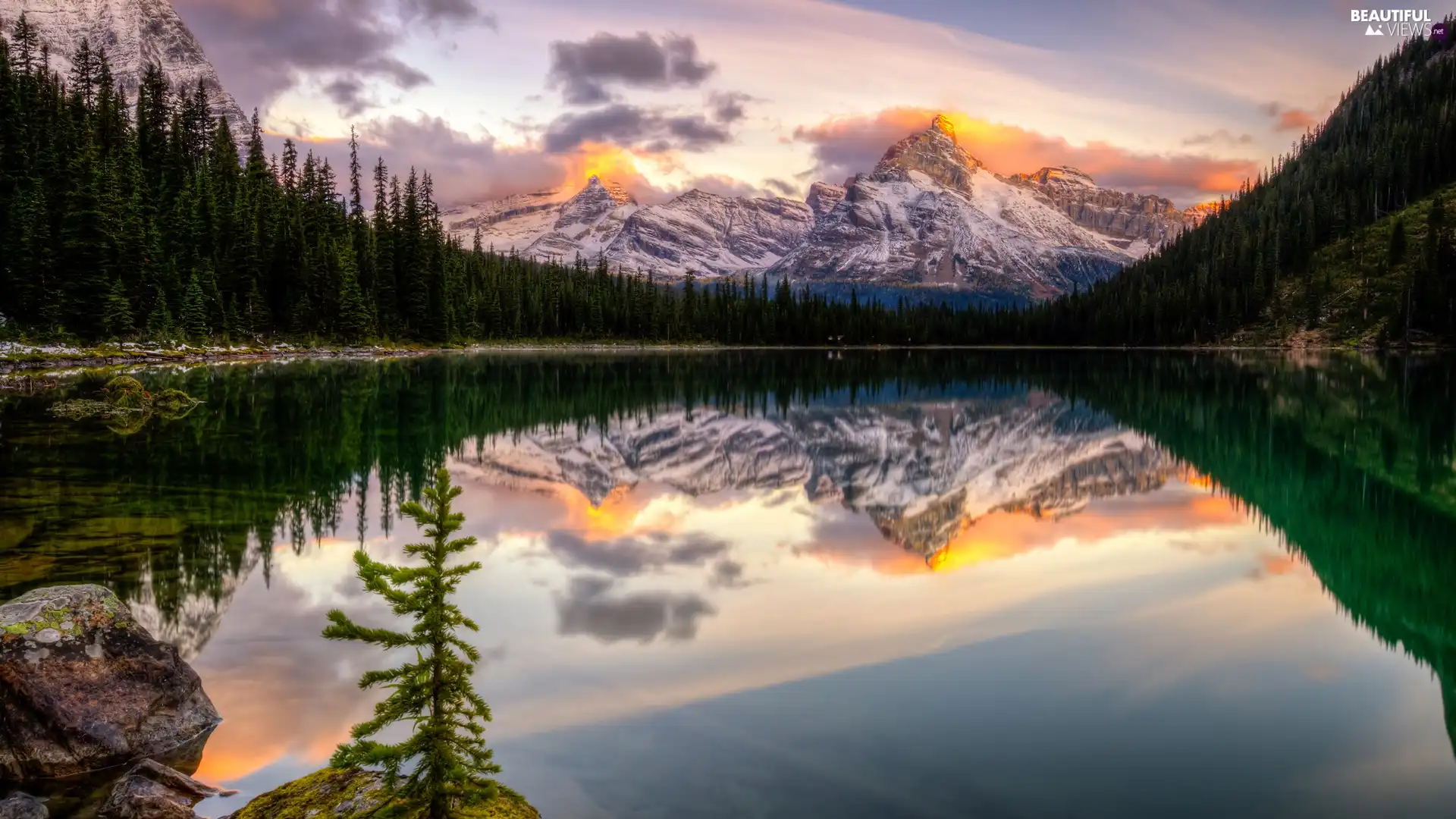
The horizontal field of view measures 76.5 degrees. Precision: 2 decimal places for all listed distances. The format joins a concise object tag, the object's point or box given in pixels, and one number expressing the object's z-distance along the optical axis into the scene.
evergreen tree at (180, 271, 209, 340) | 85.75
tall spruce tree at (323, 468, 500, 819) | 7.99
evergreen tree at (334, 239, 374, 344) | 109.69
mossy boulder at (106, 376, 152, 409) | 41.50
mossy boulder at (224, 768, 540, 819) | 8.35
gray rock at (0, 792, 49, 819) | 8.57
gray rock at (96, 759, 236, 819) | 8.78
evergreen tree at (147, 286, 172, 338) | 80.25
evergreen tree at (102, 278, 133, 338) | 74.31
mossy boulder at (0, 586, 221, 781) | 9.84
